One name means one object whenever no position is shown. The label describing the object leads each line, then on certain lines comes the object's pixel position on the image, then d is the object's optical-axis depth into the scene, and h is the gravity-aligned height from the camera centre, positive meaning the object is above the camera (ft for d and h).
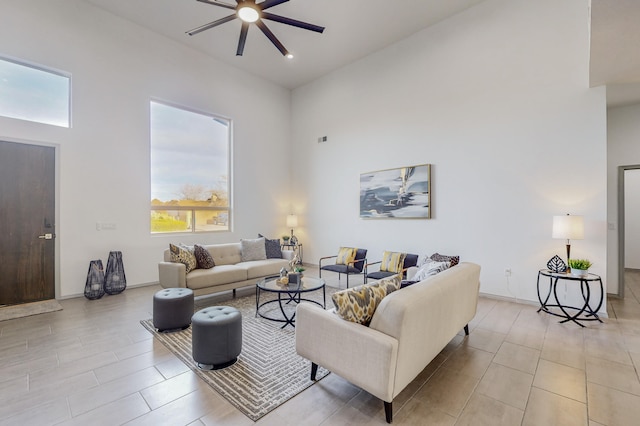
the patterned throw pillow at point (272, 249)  17.95 -2.33
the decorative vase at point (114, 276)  15.60 -3.55
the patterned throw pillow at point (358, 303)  6.47 -2.10
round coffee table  11.29 -3.12
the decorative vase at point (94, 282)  14.83 -3.73
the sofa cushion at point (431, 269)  9.19 -1.89
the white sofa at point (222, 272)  13.34 -3.06
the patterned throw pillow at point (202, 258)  14.65 -2.38
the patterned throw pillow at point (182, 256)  13.78 -2.18
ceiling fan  11.13 +8.23
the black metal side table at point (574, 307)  11.40 -3.85
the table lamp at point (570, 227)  11.68 -0.58
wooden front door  13.39 -0.53
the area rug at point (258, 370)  6.73 -4.47
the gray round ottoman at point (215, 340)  7.95 -3.66
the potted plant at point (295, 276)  12.28 -2.81
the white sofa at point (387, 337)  5.81 -2.87
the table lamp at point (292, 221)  24.32 -0.73
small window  13.60 +6.00
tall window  18.49 +2.98
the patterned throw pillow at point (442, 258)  11.03 -2.10
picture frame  17.11 +1.29
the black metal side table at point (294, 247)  23.47 -2.99
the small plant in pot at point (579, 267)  11.33 -2.19
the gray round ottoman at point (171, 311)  10.45 -3.70
